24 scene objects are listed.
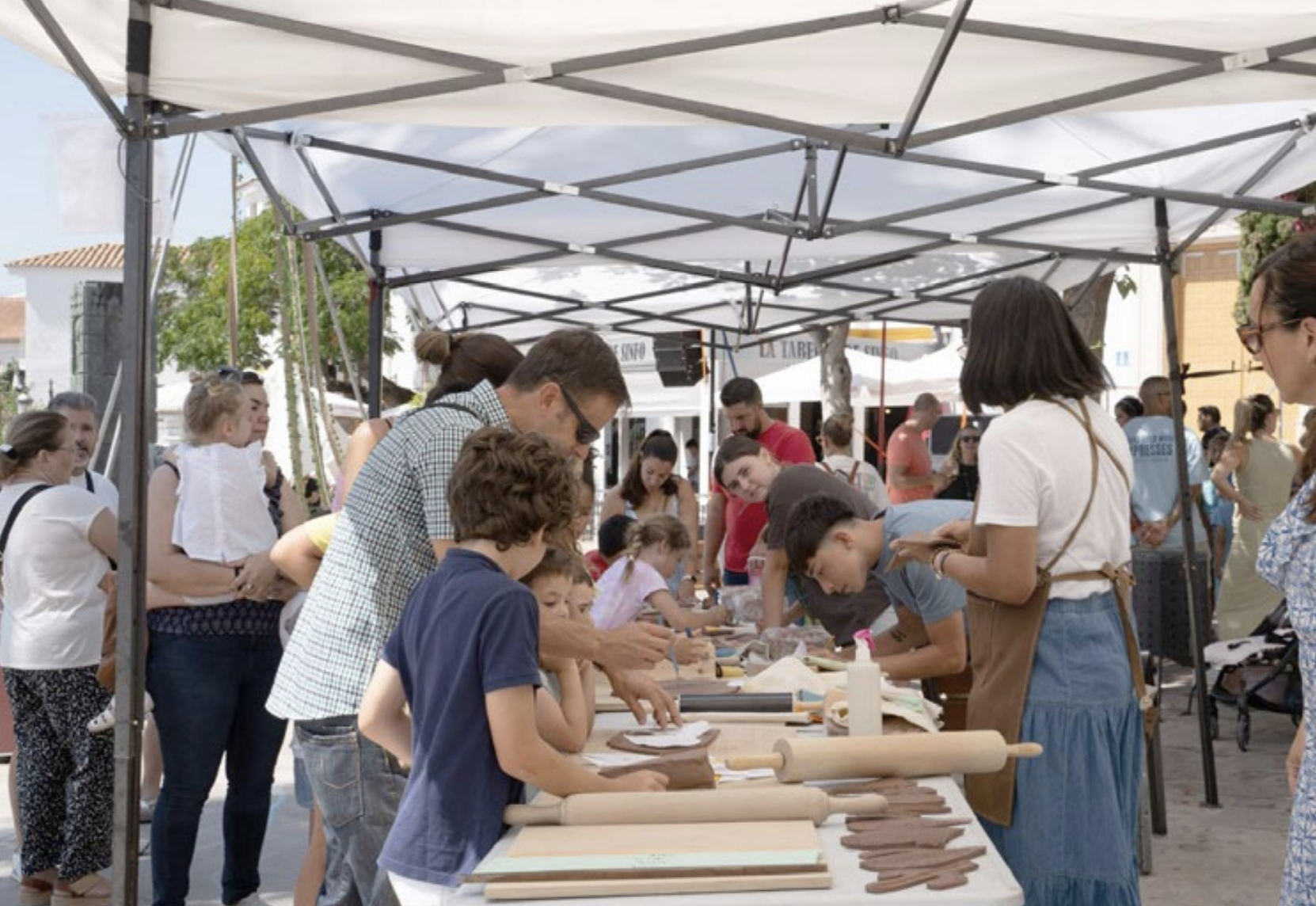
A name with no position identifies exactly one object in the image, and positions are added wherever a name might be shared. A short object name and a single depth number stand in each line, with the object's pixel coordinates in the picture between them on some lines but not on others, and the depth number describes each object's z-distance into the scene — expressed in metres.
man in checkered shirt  3.16
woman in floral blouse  2.34
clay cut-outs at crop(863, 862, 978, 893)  2.30
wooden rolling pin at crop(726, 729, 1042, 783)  2.91
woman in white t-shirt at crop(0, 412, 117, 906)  5.32
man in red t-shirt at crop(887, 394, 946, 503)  11.60
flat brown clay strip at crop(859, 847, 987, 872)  2.40
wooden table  2.25
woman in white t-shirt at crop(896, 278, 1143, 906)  3.22
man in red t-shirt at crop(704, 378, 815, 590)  8.03
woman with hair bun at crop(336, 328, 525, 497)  3.87
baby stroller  7.79
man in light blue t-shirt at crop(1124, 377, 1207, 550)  9.27
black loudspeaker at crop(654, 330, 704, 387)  15.02
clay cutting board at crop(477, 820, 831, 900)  2.29
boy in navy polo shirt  2.53
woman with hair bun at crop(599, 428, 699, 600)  8.16
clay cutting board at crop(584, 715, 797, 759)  3.40
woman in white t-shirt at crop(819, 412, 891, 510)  8.52
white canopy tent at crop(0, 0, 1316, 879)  3.70
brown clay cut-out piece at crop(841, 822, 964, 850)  2.52
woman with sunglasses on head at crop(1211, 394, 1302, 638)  9.83
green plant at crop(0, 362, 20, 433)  61.40
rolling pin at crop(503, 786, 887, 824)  2.62
